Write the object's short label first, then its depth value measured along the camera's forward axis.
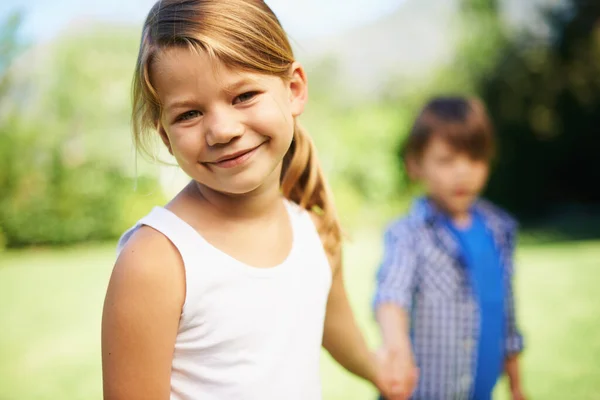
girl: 1.24
